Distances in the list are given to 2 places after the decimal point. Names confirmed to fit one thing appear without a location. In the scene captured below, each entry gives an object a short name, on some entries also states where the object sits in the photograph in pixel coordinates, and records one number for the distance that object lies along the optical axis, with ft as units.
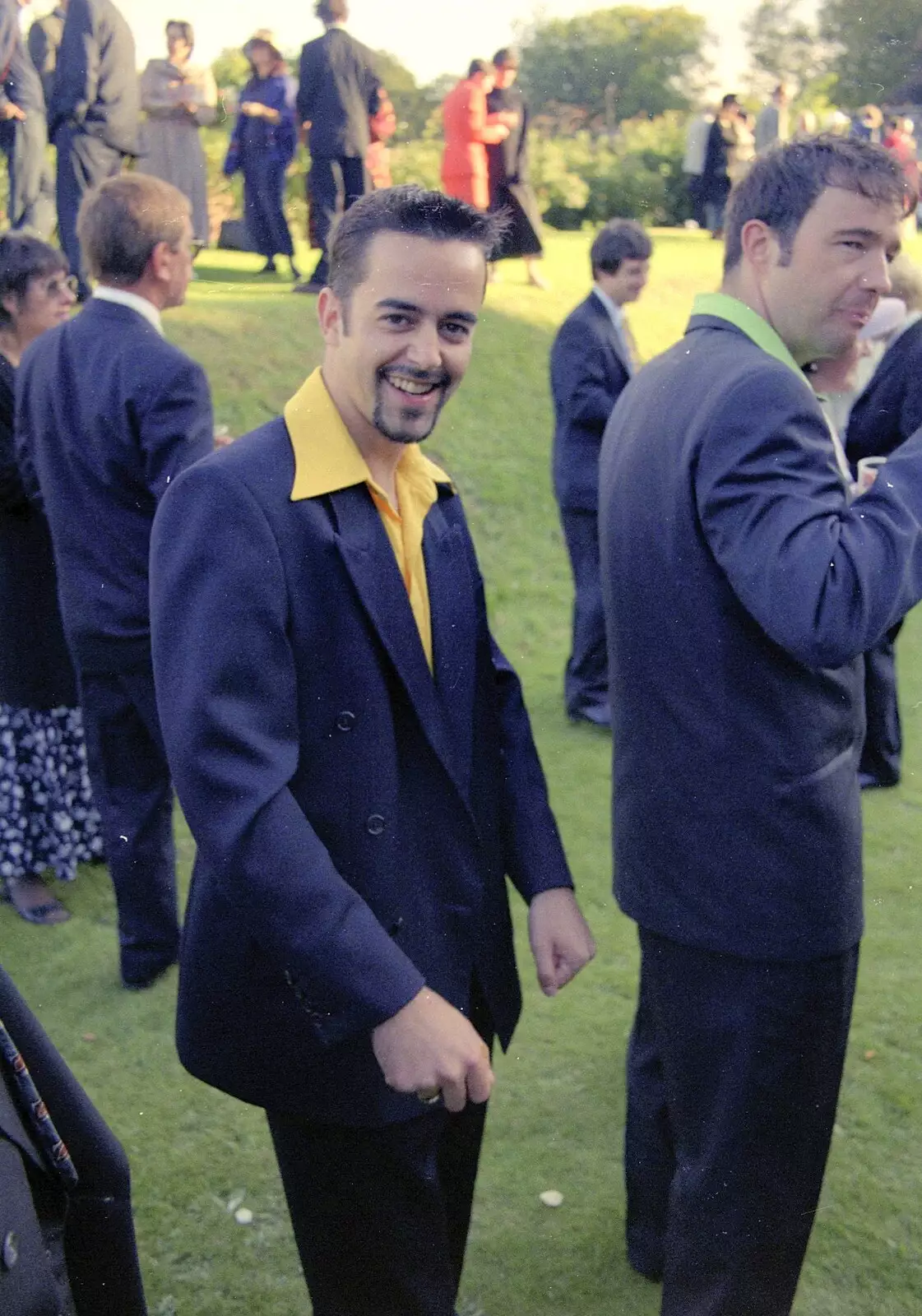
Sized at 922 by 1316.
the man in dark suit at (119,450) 11.85
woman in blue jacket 37.55
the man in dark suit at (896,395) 15.65
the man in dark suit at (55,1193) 4.33
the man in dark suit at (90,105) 27.68
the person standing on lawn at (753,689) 6.30
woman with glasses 14.32
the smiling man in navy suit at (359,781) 5.67
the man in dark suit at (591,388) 19.54
